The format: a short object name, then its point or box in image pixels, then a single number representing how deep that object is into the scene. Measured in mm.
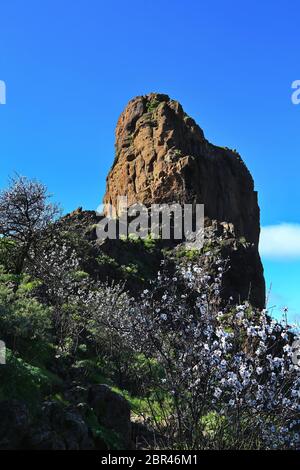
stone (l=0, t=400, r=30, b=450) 8984
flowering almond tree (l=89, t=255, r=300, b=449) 8992
